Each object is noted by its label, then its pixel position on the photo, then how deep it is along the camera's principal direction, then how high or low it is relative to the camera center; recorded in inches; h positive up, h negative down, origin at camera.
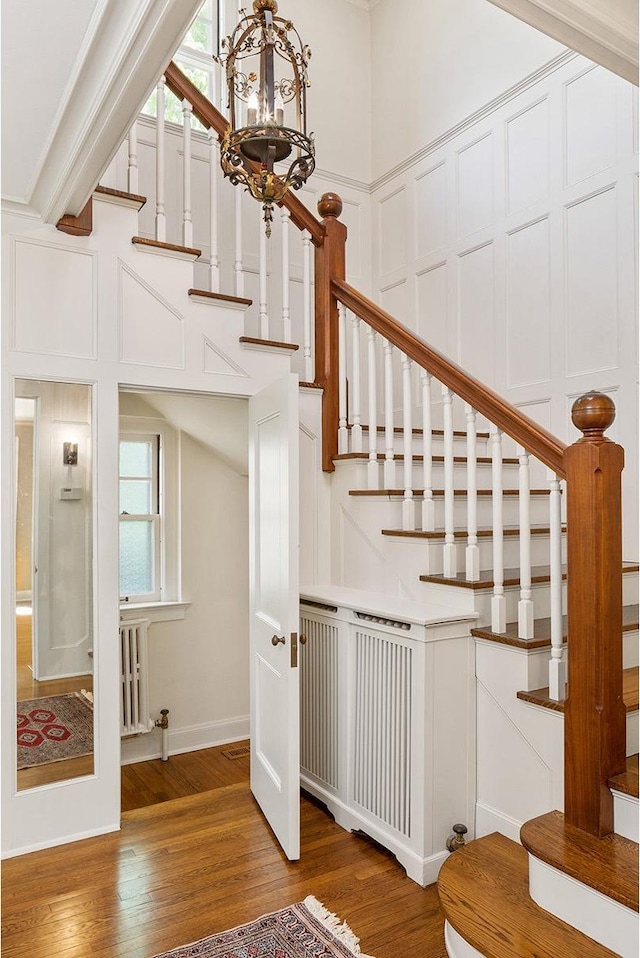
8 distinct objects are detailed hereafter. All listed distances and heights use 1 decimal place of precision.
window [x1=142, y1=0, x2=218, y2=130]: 179.6 +117.3
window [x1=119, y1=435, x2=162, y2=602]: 169.9 -11.1
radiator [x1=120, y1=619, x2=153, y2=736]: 154.6 -48.0
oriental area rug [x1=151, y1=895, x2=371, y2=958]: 78.9 -57.4
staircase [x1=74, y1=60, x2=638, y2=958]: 70.8 -17.1
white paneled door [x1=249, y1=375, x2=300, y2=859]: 100.5 -22.2
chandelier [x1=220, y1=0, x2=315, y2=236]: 66.7 +36.8
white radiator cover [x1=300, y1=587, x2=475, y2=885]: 94.5 -38.6
